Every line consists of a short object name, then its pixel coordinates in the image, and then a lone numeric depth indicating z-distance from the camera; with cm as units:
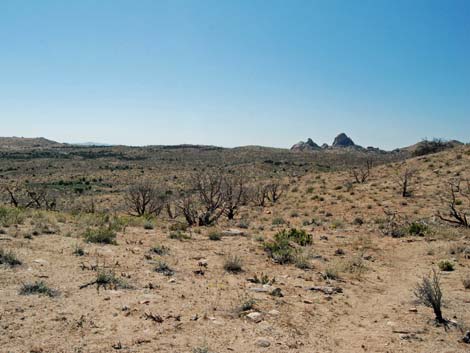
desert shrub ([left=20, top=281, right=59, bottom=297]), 641
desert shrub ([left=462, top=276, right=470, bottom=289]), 784
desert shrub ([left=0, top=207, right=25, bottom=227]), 1188
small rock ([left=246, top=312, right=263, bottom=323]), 605
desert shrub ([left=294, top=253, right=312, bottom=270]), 941
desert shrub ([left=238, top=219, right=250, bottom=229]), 1568
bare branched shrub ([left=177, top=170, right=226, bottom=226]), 1664
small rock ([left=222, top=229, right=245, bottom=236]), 1371
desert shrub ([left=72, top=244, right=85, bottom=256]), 906
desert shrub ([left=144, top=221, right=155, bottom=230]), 1375
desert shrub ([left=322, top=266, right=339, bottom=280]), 865
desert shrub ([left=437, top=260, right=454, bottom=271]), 927
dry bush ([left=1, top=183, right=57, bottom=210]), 2718
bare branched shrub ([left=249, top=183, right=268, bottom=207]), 2509
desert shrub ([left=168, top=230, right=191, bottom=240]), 1212
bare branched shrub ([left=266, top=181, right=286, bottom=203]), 2661
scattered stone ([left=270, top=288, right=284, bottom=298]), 725
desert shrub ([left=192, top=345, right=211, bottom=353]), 485
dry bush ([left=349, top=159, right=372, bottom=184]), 2940
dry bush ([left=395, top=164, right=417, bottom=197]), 2229
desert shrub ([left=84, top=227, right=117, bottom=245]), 1049
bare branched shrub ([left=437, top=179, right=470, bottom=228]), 1410
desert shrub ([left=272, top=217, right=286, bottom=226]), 1723
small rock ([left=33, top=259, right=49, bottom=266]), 808
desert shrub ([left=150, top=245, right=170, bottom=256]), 999
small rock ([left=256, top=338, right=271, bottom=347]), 524
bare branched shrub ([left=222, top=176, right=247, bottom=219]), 1979
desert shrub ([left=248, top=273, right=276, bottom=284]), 800
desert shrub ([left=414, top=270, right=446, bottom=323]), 616
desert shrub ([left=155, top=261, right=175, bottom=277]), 826
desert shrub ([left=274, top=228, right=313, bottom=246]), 1210
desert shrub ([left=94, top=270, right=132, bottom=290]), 705
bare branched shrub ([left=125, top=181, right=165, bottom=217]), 2066
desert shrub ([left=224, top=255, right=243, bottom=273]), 881
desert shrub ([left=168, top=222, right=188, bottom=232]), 1378
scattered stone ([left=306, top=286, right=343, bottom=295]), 766
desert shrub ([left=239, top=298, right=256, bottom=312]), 638
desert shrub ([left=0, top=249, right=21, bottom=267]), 776
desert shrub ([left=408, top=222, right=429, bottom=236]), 1346
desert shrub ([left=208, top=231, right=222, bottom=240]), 1254
